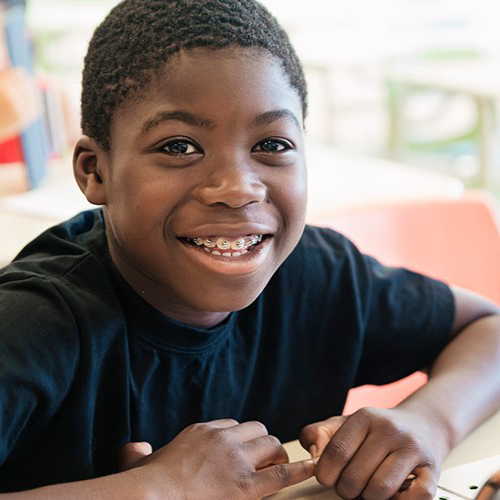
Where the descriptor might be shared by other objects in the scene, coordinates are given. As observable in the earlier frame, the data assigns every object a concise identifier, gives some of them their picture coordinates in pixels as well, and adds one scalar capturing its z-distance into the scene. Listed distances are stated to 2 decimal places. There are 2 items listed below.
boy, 0.76
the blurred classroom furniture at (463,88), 4.00
